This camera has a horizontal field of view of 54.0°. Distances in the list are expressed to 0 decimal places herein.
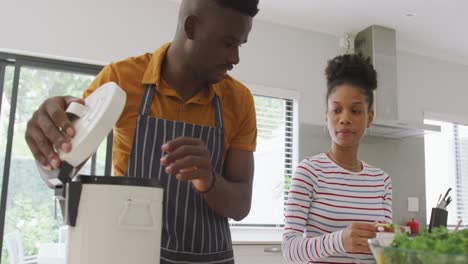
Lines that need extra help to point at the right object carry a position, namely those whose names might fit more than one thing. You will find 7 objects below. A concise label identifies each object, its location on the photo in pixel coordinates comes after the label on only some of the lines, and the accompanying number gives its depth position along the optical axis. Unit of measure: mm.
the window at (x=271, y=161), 3195
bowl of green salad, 402
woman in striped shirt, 1075
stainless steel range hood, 3430
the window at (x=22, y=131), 2711
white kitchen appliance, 596
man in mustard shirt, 943
